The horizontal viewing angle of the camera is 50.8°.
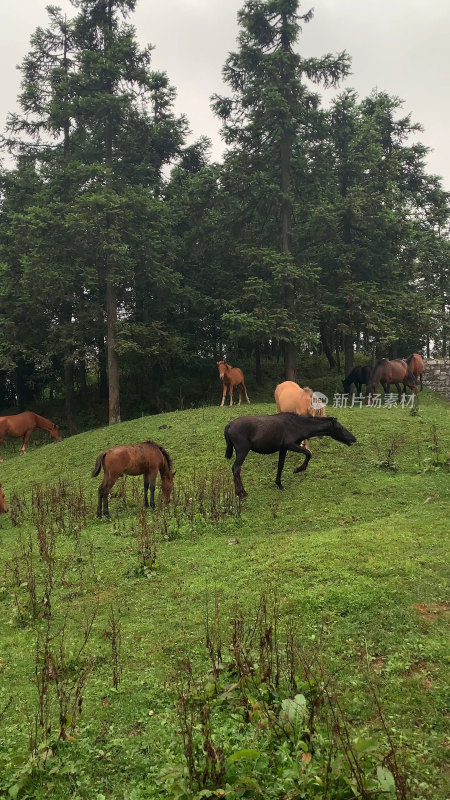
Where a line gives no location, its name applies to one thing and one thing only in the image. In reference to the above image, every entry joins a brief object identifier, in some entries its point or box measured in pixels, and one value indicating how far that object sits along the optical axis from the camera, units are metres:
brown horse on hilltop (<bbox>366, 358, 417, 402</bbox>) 22.62
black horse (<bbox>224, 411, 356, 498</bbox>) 11.80
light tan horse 14.19
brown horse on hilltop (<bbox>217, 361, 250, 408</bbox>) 22.53
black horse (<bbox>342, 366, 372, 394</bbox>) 25.98
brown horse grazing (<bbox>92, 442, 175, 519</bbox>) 11.36
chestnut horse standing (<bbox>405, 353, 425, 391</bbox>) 25.78
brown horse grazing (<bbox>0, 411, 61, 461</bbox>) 21.72
